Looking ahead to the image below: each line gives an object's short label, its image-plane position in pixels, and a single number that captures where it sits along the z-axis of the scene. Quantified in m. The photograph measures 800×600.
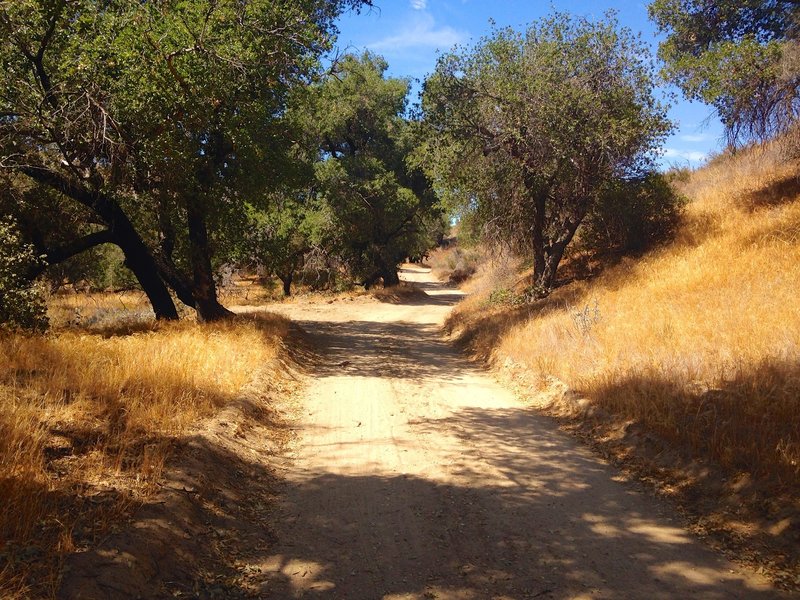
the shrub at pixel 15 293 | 9.01
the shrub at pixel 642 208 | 16.27
